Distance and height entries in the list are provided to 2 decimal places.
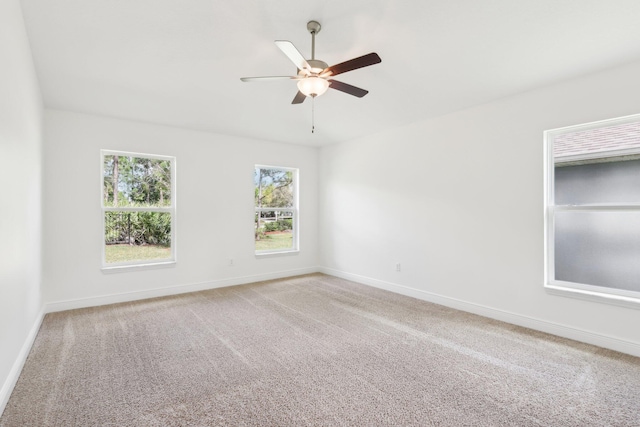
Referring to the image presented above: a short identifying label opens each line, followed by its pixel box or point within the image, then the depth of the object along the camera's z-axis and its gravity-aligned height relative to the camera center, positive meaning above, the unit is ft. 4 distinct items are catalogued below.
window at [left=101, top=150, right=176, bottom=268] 13.92 +0.25
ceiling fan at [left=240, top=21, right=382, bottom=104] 7.21 +3.66
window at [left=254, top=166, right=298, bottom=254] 18.22 +0.28
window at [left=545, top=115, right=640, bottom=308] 9.25 +0.05
